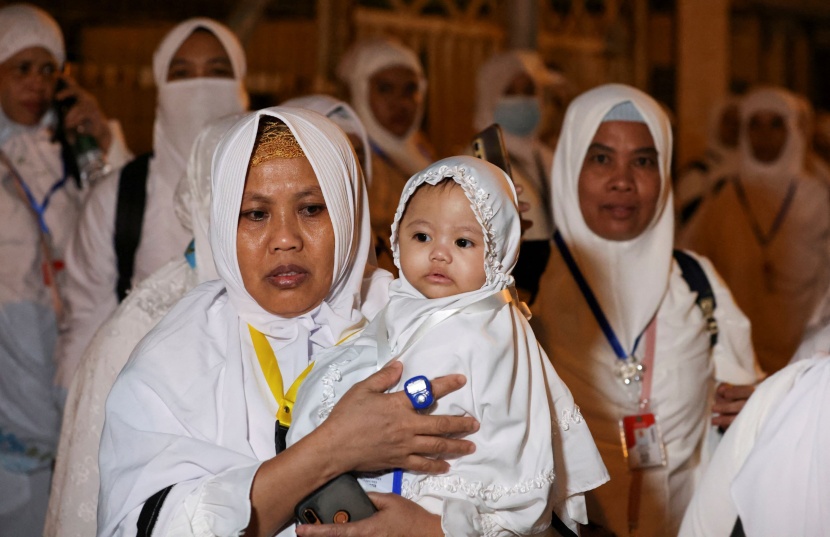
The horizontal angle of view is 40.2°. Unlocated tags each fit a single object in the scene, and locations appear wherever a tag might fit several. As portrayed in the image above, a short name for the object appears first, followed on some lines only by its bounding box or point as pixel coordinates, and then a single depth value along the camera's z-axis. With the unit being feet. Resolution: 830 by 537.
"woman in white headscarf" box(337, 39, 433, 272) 21.35
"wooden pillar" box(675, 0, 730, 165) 40.70
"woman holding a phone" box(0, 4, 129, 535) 16.14
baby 8.18
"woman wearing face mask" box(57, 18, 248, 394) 15.39
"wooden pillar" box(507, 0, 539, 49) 33.96
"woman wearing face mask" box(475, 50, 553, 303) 13.39
